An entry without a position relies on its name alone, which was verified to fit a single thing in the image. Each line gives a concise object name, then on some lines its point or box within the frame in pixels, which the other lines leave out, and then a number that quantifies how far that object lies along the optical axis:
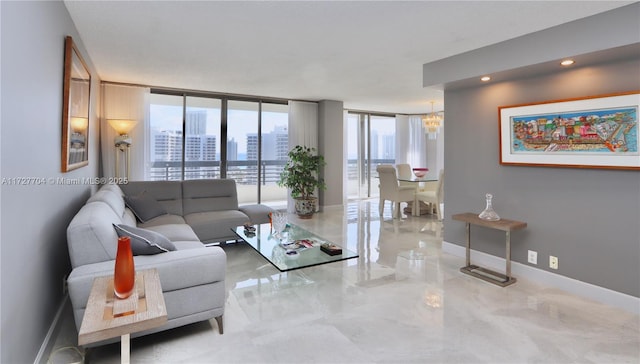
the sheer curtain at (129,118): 5.28
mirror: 2.53
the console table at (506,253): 3.20
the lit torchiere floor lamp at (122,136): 4.99
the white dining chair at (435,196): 6.09
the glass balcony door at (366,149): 8.95
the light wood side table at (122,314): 1.32
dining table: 6.32
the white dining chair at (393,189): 6.35
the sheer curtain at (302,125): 7.03
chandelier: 7.04
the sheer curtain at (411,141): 9.25
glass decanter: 3.38
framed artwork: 2.65
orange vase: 1.58
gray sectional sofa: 1.96
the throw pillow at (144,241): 2.20
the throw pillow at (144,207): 4.00
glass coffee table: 2.73
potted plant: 6.51
